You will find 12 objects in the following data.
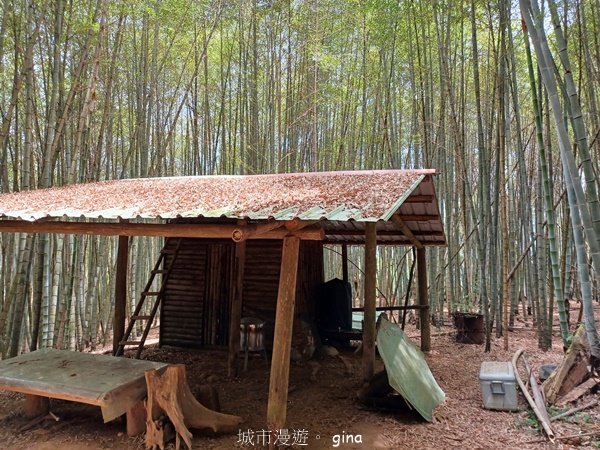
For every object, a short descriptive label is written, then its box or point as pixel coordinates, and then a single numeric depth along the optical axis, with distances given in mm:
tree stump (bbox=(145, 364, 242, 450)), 2748
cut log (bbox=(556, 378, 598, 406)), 3414
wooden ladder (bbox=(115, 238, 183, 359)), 4879
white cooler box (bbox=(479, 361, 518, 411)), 3570
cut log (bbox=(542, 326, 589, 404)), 3543
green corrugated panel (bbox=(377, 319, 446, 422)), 3324
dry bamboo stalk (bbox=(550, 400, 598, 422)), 3209
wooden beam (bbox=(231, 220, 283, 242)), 2570
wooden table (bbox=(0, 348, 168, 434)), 2682
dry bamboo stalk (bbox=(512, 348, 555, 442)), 2918
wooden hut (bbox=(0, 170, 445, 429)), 2728
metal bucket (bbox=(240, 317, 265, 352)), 4867
